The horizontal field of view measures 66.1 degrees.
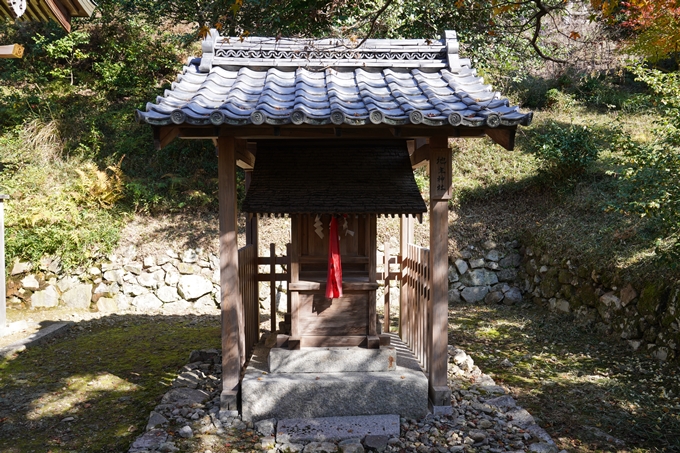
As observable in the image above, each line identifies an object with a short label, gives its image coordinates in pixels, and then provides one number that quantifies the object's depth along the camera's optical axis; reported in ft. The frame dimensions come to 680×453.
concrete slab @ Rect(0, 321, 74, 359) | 24.99
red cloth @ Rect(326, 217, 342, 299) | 17.29
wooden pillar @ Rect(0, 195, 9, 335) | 28.86
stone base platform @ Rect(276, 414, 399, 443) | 15.26
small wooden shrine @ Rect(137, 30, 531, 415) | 15.03
